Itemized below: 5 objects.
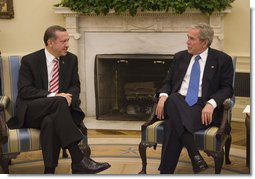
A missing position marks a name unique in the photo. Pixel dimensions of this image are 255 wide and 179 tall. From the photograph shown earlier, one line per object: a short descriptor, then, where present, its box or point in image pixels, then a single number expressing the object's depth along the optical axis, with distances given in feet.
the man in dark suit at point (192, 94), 8.78
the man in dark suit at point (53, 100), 8.74
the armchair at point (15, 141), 8.73
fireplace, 14.40
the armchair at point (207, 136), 8.84
